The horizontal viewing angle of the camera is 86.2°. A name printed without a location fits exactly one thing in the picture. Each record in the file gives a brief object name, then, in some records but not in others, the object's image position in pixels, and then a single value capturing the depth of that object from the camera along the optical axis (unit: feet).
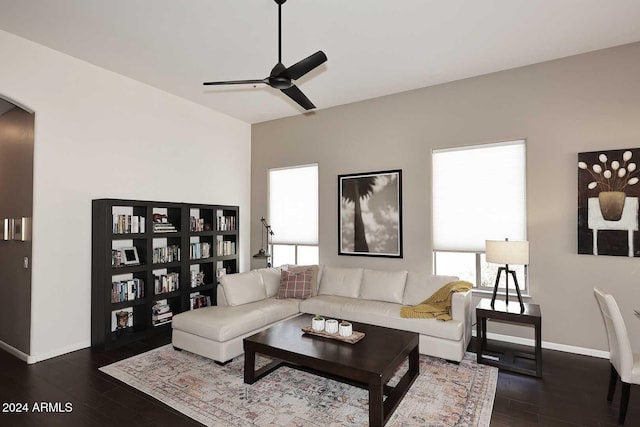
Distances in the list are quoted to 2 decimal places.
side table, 11.13
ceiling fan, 9.22
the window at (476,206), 14.15
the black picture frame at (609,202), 12.02
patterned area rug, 8.72
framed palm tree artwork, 16.78
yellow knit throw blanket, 12.62
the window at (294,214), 19.62
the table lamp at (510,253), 12.06
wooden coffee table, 8.38
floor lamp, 20.28
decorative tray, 10.18
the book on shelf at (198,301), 17.60
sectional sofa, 11.97
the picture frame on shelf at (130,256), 14.61
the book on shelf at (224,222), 18.97
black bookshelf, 13.61
